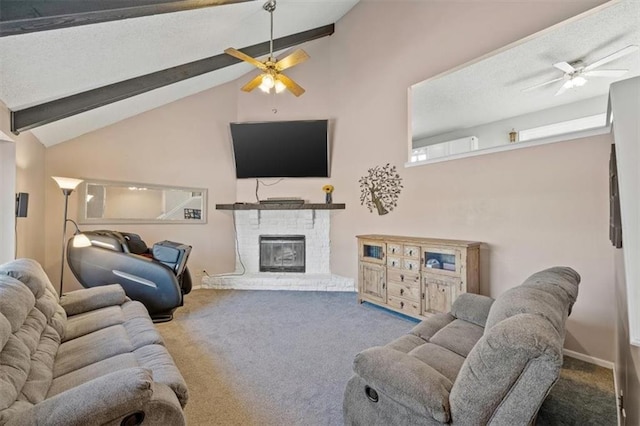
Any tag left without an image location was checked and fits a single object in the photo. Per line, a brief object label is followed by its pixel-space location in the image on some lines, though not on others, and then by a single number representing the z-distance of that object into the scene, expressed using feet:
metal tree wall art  13.88
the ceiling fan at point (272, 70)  10.74
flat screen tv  16.65
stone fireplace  17.22
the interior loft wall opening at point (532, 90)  8.95
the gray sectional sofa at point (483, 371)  3.32
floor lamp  10.94
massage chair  11.03
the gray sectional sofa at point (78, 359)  3.64
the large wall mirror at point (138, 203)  13.53
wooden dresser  10.25
